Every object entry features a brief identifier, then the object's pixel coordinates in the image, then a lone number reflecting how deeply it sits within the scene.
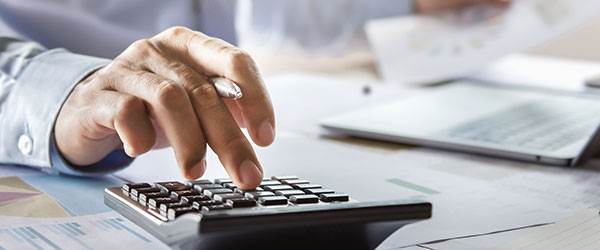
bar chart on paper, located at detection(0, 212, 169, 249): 0.42
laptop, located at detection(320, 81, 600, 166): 0.68
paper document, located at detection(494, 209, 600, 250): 0.44
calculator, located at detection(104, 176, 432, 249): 0.35
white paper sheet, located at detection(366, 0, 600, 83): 1.05
